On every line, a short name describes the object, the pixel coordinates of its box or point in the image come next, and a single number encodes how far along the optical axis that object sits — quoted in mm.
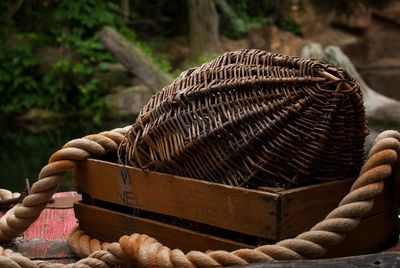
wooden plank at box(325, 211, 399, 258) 1969
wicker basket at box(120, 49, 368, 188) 1878
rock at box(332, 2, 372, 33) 14031
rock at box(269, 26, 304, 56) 13188
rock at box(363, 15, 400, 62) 13716
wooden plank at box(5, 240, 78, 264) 2383
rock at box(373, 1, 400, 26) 13750
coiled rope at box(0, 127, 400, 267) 1777
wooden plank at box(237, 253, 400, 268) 1642
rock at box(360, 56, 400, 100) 12641
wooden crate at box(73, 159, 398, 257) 1825
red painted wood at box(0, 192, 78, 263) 2428
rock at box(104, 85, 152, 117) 10211
